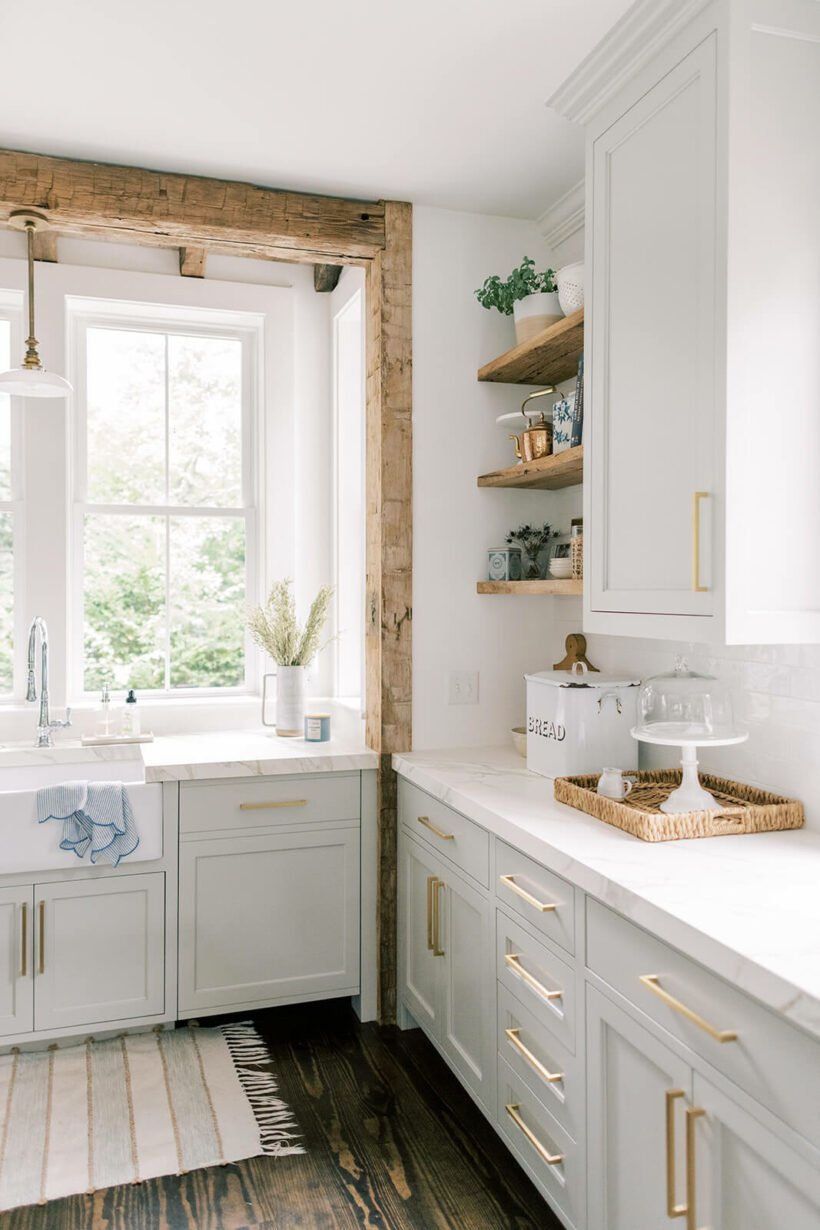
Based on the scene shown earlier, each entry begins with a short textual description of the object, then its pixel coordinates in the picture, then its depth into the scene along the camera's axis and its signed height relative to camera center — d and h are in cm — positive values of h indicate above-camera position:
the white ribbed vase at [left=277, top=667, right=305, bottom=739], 320 -34
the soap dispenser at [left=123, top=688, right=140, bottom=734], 315 -39
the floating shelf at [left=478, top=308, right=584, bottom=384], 237 +73
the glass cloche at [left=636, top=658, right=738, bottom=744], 193 -23
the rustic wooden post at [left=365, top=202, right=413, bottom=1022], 281 +23
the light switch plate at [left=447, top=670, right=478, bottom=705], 291 -26
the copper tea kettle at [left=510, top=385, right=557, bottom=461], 261 +48
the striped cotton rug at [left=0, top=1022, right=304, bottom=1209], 213 -132
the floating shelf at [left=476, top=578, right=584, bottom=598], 236 +5
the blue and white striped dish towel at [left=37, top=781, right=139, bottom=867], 255 -61
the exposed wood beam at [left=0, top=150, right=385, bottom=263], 254 +116
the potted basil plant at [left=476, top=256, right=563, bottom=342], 260 +92
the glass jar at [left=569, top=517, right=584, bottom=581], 248 +14
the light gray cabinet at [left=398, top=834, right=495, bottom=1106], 219 -96
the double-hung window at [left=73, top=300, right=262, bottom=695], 338 +40
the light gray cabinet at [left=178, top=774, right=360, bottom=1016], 269 -88
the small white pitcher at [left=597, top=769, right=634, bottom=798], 207 -41
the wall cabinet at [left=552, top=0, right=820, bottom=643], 165 +55
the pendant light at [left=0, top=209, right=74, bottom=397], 263 +67
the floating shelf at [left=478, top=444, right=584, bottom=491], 235 +38
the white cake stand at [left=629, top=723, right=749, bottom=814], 189 -37
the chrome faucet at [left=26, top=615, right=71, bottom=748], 301 -28
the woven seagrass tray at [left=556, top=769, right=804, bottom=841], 182 -44
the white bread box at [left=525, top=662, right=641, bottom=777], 233 -30
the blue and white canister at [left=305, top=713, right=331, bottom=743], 309 -42
